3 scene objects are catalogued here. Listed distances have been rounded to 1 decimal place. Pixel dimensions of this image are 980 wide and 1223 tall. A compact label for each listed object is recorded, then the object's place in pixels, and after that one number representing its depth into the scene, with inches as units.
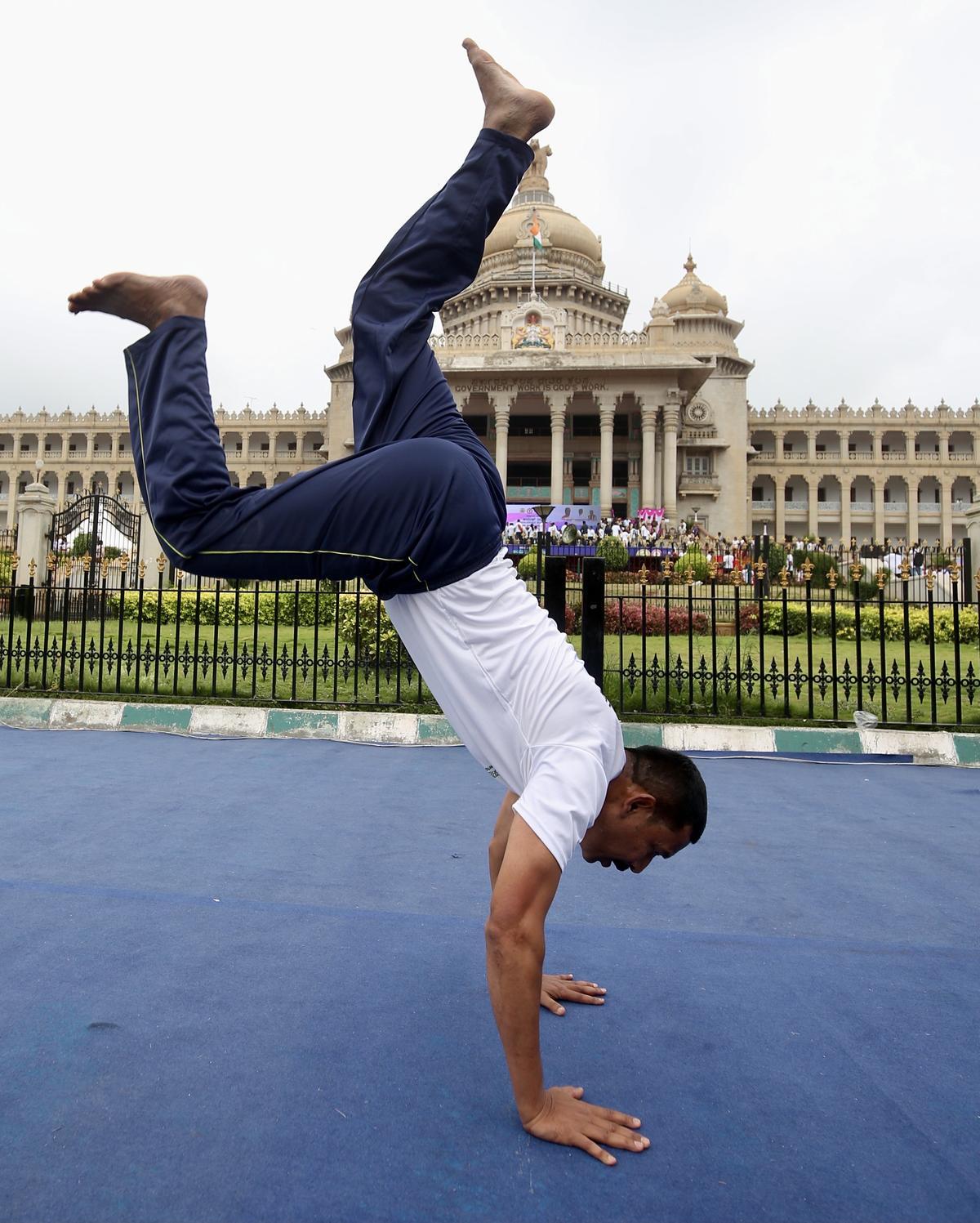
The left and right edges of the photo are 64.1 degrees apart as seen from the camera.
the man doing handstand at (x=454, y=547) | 51.1
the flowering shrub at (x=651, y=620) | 419.5
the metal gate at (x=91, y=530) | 357.7
